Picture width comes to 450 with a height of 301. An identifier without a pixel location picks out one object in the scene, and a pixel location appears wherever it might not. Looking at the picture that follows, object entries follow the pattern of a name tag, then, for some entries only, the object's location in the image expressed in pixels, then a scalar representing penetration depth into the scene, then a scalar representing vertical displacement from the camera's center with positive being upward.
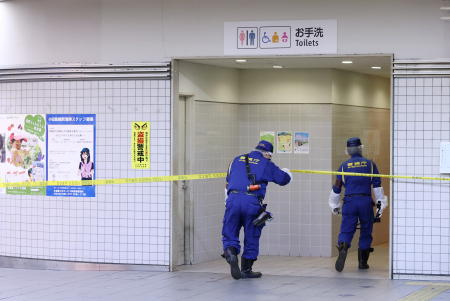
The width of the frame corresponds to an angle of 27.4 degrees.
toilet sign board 11.67 +1.42
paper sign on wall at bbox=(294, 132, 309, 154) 14.28 +0.08
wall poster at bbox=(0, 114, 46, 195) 12.87 -0.04
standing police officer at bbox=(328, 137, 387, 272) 12.59 -0.71
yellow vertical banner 12.37 +0.05
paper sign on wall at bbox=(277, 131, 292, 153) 14.34 +0.10
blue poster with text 12.60 -0.06
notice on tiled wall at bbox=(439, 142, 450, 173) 11.49 -0.11
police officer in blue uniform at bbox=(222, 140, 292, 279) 11.45 -0.65
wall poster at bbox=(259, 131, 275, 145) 14.41 +0.19
